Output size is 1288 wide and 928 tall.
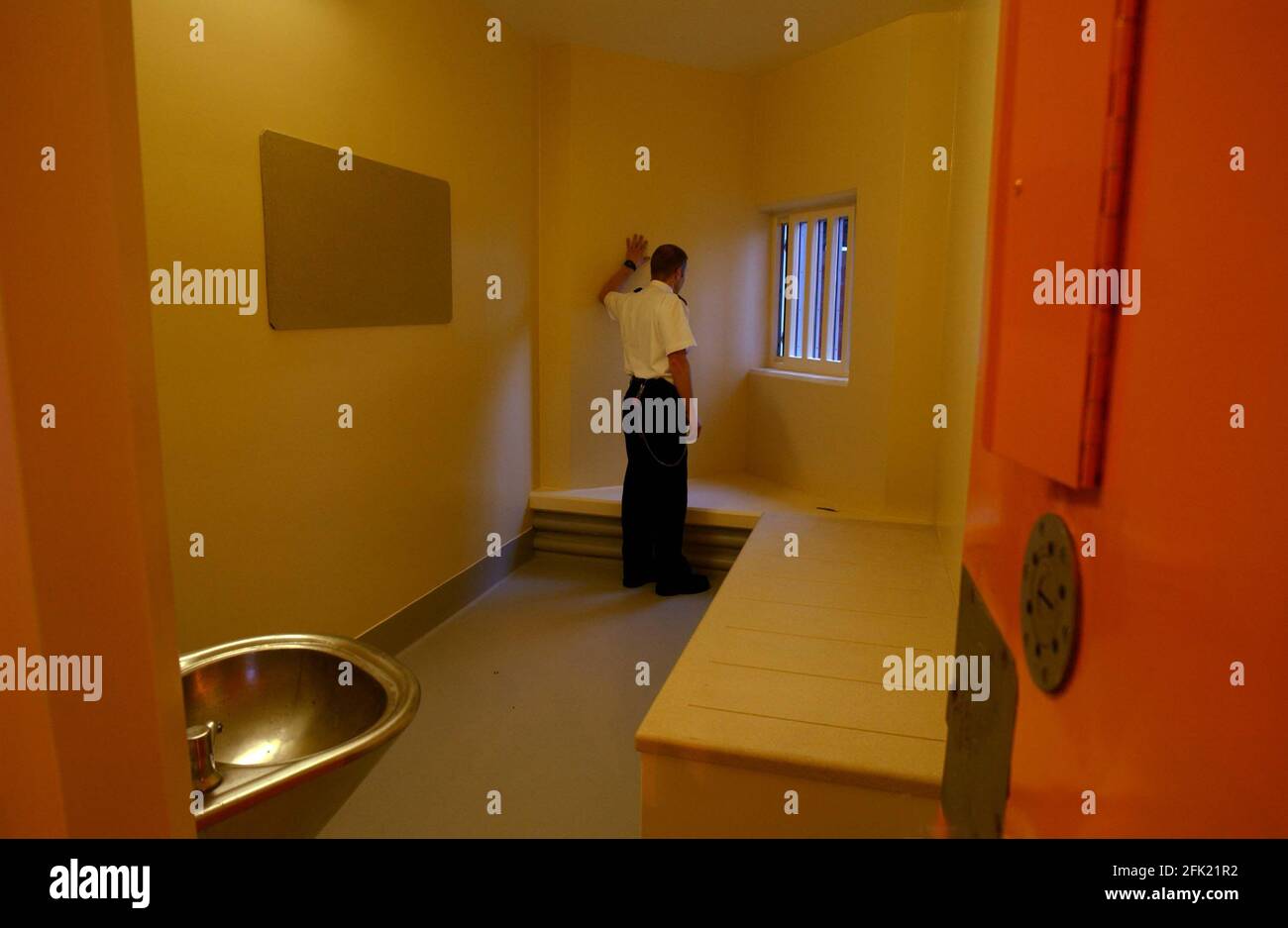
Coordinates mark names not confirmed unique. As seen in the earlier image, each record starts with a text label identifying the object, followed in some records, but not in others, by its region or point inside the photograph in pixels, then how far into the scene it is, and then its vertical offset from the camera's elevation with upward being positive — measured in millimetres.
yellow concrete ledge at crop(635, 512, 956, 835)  1571 -779
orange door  414 -67
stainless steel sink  1426 -712
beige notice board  2455 +343
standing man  3697 -420
